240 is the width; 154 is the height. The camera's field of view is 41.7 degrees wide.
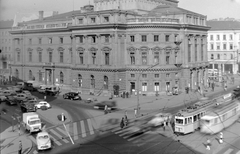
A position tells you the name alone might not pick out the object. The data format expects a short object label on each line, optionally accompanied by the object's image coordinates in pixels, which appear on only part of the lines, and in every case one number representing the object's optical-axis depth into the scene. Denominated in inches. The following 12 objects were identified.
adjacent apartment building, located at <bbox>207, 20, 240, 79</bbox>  3567.9
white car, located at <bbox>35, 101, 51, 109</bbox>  2033.7
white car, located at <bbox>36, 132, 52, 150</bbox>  1221.1
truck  1467.6
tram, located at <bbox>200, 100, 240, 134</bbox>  1321.4
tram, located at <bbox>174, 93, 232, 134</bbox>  1358.3
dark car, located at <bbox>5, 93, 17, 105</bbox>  2195.4
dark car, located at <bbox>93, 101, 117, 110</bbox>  2048.0
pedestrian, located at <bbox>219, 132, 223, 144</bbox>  1216.8
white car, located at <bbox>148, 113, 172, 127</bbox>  1550.2
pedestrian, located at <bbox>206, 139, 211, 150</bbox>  1163.9
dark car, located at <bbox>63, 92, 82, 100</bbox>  2381.6
